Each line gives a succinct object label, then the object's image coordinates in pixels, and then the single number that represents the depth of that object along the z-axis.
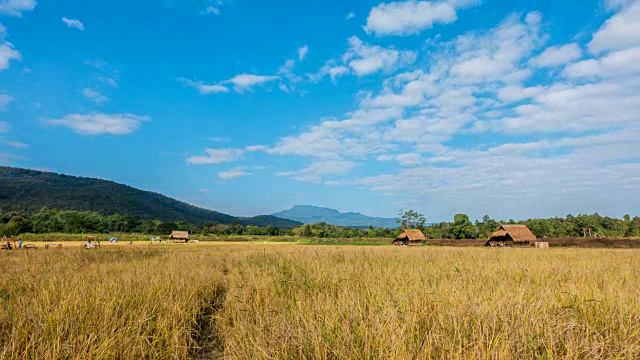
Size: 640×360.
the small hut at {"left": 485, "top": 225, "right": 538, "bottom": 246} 54.97
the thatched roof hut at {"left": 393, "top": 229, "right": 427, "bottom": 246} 73.69
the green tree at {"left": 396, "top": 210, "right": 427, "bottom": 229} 121.69
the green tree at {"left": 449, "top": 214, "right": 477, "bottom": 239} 97.75
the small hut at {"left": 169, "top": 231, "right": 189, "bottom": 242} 74.00
